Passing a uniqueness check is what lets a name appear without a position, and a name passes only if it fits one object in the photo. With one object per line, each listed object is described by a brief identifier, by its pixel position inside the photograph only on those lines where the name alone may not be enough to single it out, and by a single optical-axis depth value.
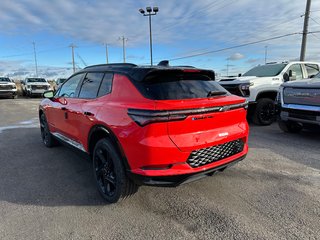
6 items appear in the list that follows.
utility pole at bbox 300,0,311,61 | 16.90
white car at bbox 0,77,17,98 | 21.44
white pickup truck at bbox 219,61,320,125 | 7.76
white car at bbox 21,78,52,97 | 23.05
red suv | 2.69
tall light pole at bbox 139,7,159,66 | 27.48
